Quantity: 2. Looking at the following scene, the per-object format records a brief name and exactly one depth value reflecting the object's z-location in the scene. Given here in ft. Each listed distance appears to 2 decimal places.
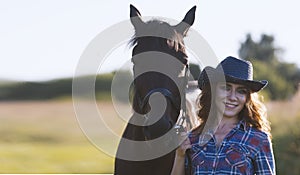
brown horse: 31.68
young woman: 28.78
